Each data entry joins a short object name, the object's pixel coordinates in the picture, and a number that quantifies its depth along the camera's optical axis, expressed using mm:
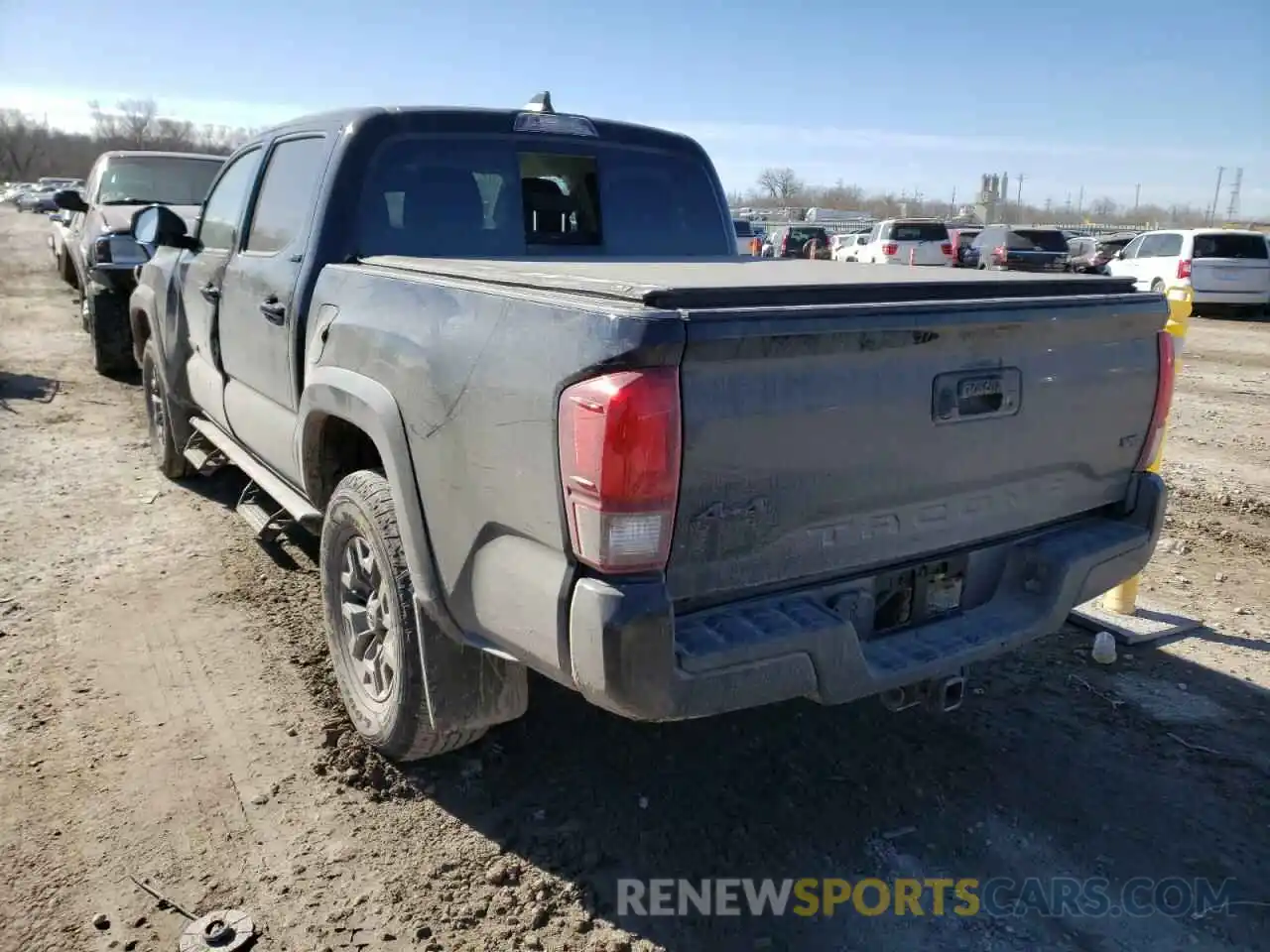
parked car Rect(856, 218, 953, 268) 25156
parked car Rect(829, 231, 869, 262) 27672
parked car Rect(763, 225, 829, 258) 29844
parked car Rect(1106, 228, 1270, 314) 19344
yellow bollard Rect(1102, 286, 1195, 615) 4323
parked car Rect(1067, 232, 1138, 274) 25203
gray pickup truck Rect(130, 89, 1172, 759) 2174
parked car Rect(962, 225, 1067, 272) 24812
